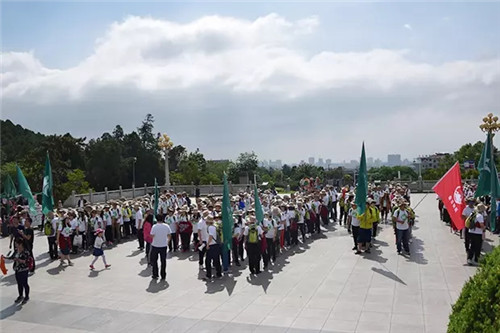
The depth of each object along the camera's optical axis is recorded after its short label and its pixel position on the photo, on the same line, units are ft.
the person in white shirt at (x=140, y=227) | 54.75
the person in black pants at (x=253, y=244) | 39.22
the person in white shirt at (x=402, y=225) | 44.98
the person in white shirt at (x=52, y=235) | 48.20
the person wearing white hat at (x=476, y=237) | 40.34
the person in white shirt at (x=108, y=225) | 56.49
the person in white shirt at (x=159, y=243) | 39.04
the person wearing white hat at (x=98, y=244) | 43.57
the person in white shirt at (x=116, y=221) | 58.54
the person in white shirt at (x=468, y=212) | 43.79
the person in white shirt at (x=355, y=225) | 47.60
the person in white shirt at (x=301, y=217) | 54.08
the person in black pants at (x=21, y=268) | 33.01
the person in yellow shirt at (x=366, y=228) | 46.44
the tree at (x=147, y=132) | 255.04
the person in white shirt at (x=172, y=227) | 52.01
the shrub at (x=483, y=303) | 11.60
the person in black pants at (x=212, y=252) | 39.40
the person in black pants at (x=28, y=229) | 39.99
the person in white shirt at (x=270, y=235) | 42.88
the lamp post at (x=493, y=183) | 41.09
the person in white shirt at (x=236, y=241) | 43.78
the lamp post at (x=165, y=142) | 144.25
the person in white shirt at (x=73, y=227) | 48.47
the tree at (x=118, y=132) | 240.32
